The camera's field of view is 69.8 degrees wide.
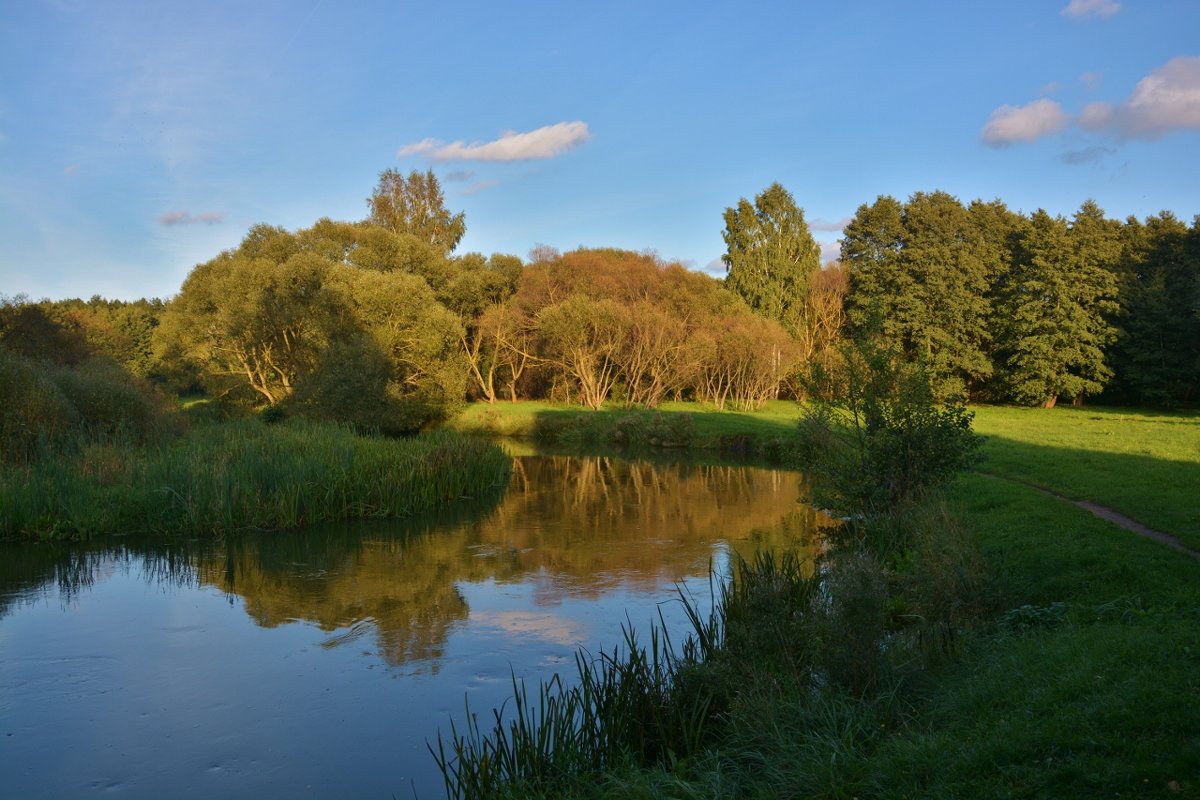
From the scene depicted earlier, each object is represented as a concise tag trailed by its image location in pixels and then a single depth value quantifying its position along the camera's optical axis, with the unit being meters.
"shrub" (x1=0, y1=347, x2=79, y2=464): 18.36
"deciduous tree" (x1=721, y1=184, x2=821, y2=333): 51.69
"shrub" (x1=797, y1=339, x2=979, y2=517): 13.48
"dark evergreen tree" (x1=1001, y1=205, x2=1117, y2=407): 41.59
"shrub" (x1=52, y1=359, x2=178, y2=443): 21.58
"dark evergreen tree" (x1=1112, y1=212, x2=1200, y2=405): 38.84
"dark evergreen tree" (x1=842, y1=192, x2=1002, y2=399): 46.16
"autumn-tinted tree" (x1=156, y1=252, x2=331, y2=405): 38.84
